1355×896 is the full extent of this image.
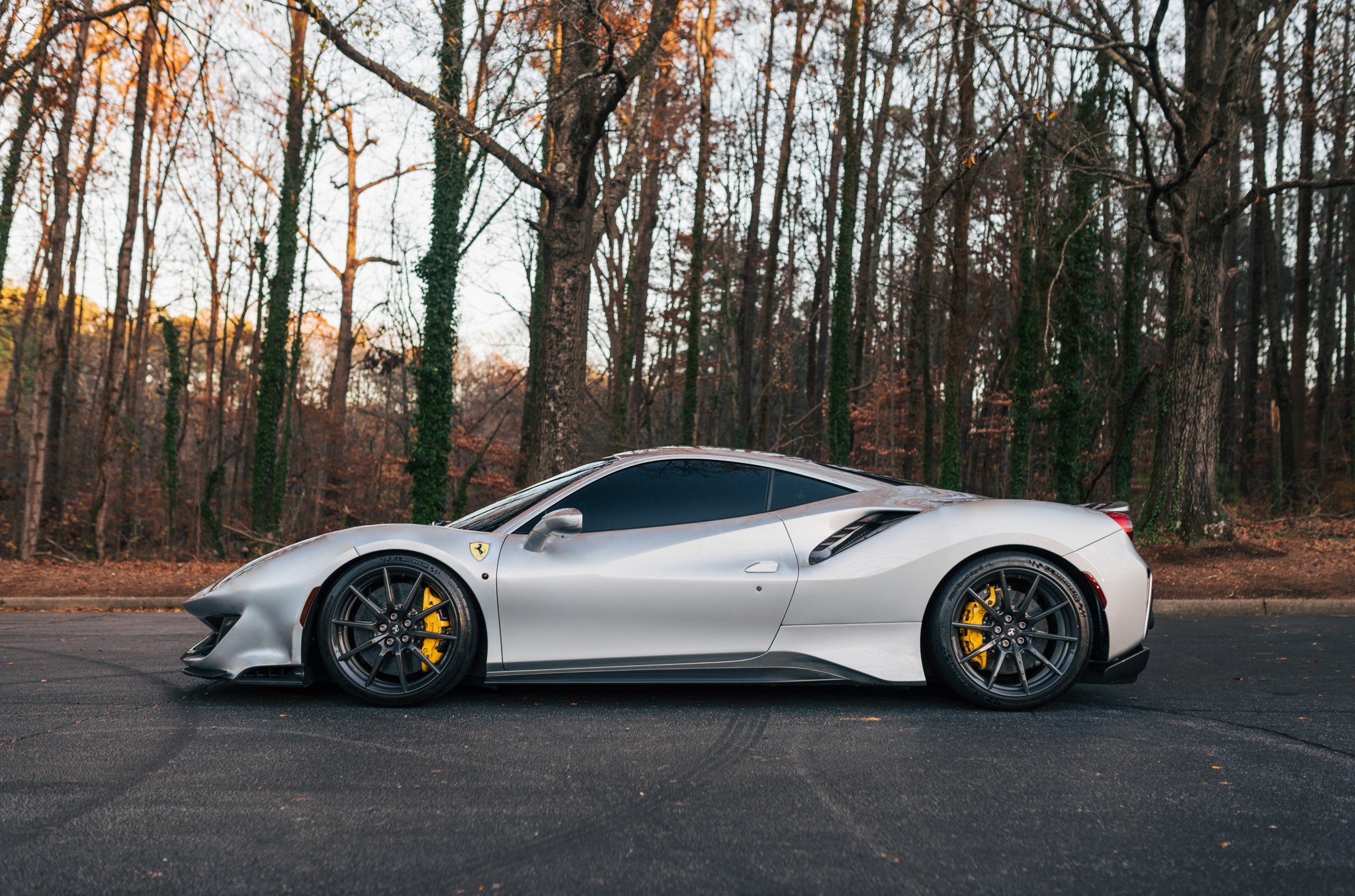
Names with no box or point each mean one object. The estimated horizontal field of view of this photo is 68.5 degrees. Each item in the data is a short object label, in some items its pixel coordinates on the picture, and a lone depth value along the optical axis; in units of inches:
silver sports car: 182.9
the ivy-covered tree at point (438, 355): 726.5
